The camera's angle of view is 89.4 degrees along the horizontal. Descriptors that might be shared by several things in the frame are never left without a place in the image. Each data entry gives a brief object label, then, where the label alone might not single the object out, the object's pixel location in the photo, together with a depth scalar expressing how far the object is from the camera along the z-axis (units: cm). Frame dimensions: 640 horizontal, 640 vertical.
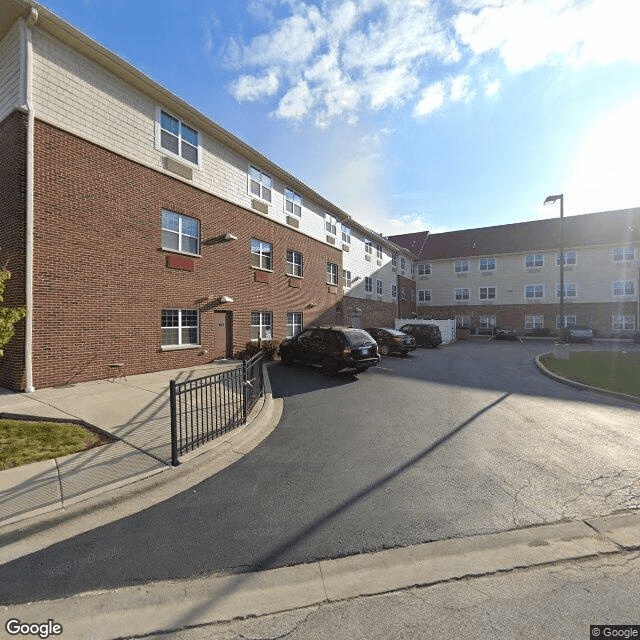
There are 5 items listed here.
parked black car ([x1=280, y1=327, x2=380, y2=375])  1086
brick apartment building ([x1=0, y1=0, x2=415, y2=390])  832
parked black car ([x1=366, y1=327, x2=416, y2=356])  1728
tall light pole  1629
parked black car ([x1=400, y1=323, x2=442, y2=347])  2325
